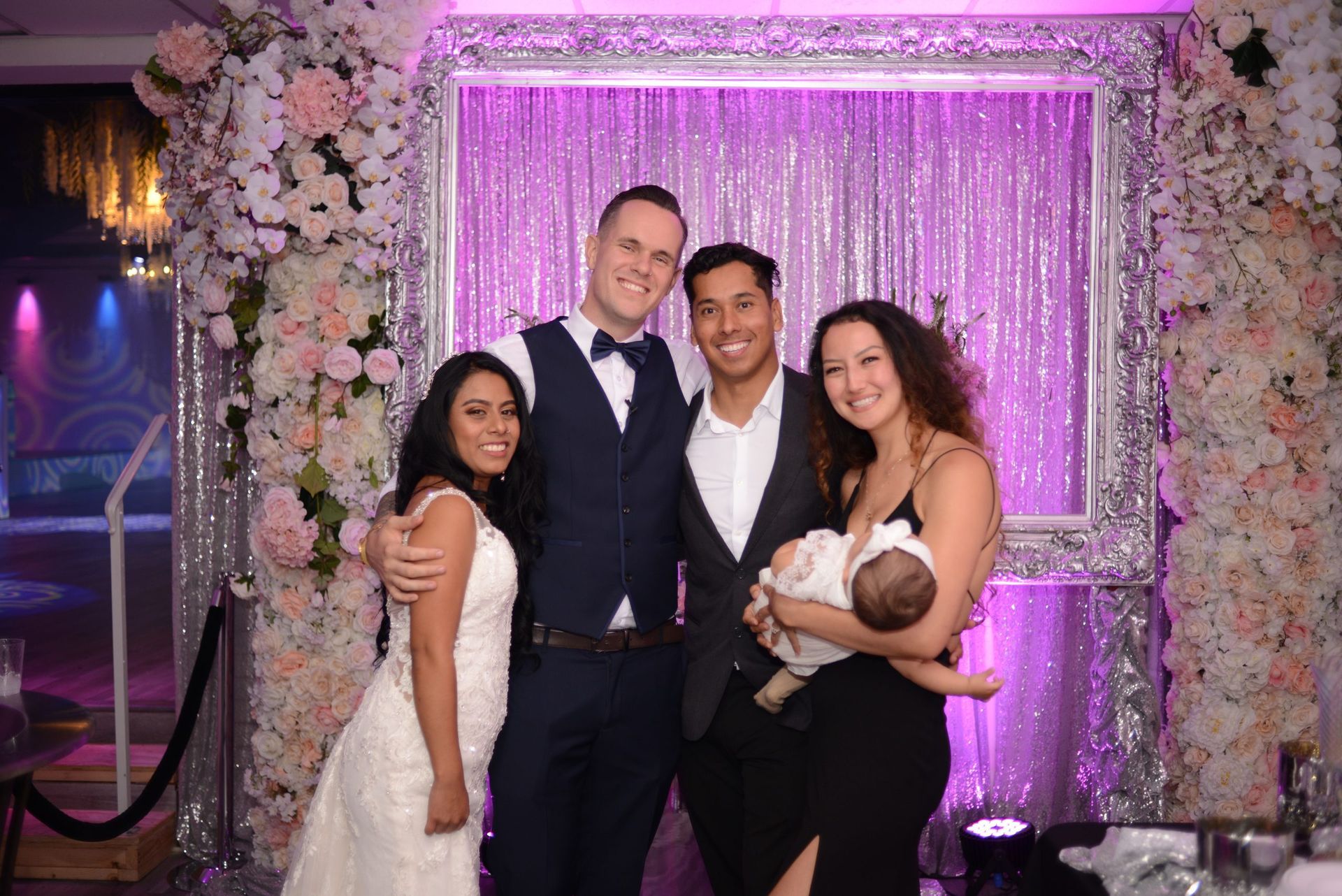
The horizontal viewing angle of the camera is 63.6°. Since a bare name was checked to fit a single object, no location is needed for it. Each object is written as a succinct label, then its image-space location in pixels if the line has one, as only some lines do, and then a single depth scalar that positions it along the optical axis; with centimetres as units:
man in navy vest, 238
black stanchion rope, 318
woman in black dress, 191
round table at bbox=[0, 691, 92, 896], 183
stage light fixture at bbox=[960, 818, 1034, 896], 360
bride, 209
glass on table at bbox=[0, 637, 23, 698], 252
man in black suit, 236
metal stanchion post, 370
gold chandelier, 507
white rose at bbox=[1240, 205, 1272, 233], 337
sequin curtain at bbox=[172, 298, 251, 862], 395
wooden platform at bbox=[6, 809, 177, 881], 362
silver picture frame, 361
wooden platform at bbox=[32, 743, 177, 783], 407
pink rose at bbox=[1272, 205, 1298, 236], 334
